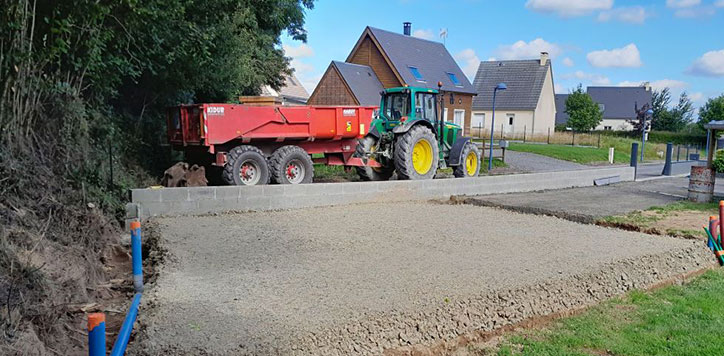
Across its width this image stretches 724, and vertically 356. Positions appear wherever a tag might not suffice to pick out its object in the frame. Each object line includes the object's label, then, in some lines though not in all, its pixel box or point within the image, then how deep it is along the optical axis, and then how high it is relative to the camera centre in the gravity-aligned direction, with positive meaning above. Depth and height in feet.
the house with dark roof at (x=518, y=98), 153.38 +5.89
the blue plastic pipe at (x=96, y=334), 9.16 -3.51
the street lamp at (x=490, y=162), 63.26 -5.09
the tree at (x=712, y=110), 177.03 +3.51
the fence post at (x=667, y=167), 74.84 -6.01
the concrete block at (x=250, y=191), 34.06 -4.46
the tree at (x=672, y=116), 184.96 +1.51
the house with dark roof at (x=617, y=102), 210.59 +6.81
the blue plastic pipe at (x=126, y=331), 12.06 -5.08
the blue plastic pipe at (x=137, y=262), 18.49 -4.75
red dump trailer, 37.78 -1.40
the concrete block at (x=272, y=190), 34.99 -4.52
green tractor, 45.01 -1.77
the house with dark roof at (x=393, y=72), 108.99 +9.10
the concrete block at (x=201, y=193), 32.63 -4.44
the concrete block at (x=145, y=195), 31.00 -4.37
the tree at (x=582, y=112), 156.76 +2.10
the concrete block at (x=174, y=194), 31.81 -4.42
